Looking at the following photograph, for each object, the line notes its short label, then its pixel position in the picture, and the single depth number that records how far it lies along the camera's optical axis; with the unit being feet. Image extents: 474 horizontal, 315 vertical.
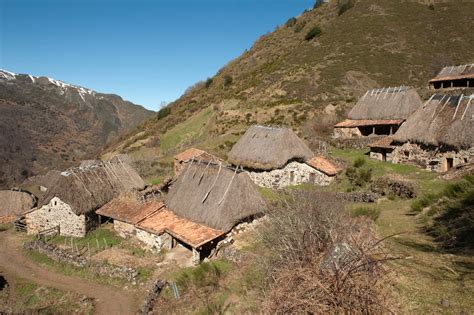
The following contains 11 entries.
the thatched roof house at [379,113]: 112.27
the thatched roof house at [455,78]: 135.33
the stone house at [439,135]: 74.54
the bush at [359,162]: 86.89
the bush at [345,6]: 238.07
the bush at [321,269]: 22.24
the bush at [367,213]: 50.10
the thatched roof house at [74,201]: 75.61
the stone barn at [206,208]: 58.13
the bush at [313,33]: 223.71
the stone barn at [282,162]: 85.81
